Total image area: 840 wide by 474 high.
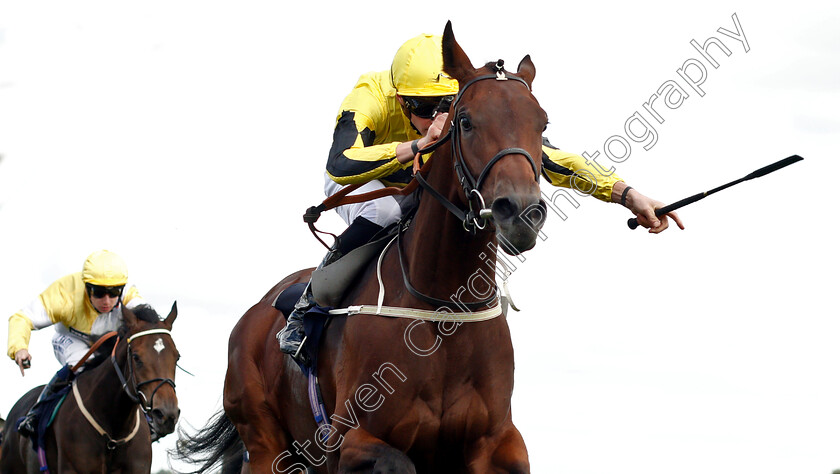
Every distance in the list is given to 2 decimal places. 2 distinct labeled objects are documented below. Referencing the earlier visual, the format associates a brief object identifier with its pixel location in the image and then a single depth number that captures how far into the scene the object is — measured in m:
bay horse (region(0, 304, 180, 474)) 21.89
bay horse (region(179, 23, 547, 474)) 9.79
